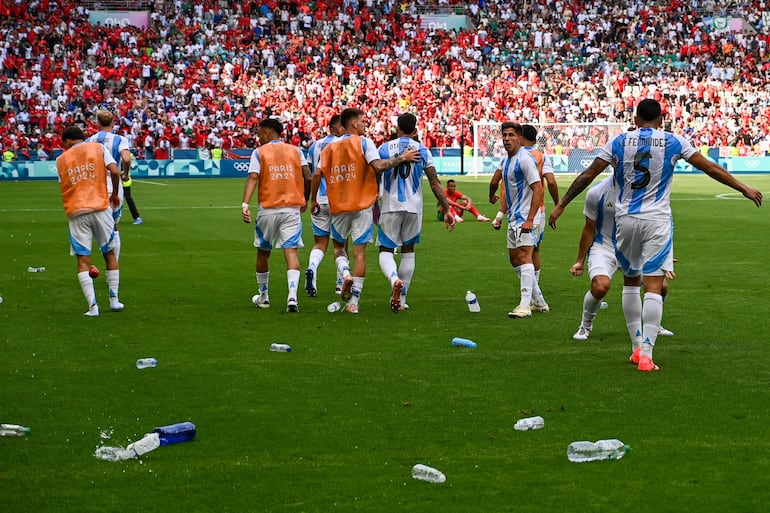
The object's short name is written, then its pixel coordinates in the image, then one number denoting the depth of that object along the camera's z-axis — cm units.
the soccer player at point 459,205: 2472
